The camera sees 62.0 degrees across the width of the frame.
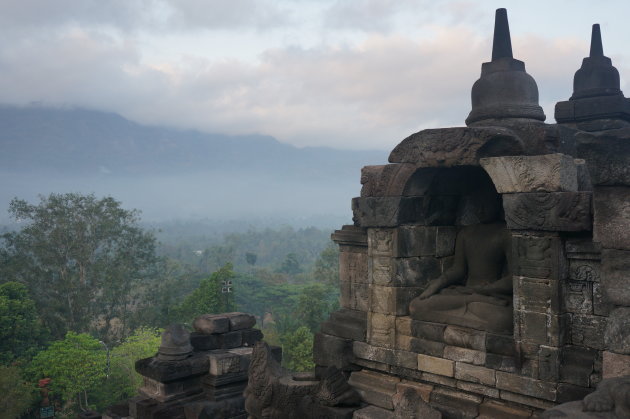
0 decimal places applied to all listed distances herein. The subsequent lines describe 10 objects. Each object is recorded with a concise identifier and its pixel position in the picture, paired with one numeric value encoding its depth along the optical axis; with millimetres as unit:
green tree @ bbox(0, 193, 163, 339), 35562
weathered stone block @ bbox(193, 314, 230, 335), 8164
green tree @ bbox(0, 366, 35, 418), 19109
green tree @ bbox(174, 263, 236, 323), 33812
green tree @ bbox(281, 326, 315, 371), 28891
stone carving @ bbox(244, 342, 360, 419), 5852
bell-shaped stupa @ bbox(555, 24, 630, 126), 7973
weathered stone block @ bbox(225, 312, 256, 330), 8359
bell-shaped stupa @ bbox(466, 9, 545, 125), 6457
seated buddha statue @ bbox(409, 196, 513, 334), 5453
